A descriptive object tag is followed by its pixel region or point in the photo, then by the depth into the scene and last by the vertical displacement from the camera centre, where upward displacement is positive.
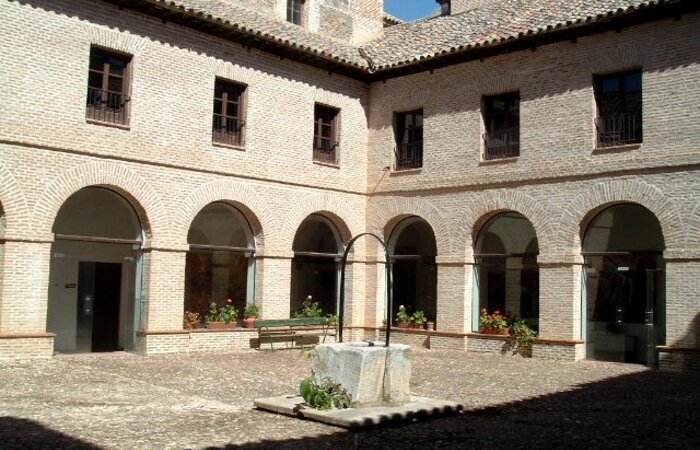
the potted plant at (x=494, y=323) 17.38 -1.06
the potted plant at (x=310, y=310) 19.03 -0.97
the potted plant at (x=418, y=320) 19.03 -1.13
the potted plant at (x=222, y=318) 17.06 -1.12
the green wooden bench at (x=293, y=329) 17.22 -1.38
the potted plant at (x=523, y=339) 16.61 -1.34
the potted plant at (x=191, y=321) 16.80 -1.18
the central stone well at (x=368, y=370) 8.92 -1.19
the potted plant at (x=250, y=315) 17.39 -1.04
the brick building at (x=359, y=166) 14.32 +2.44
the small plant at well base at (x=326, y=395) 8.90 -1.49
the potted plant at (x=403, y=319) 19.30 -1.13
